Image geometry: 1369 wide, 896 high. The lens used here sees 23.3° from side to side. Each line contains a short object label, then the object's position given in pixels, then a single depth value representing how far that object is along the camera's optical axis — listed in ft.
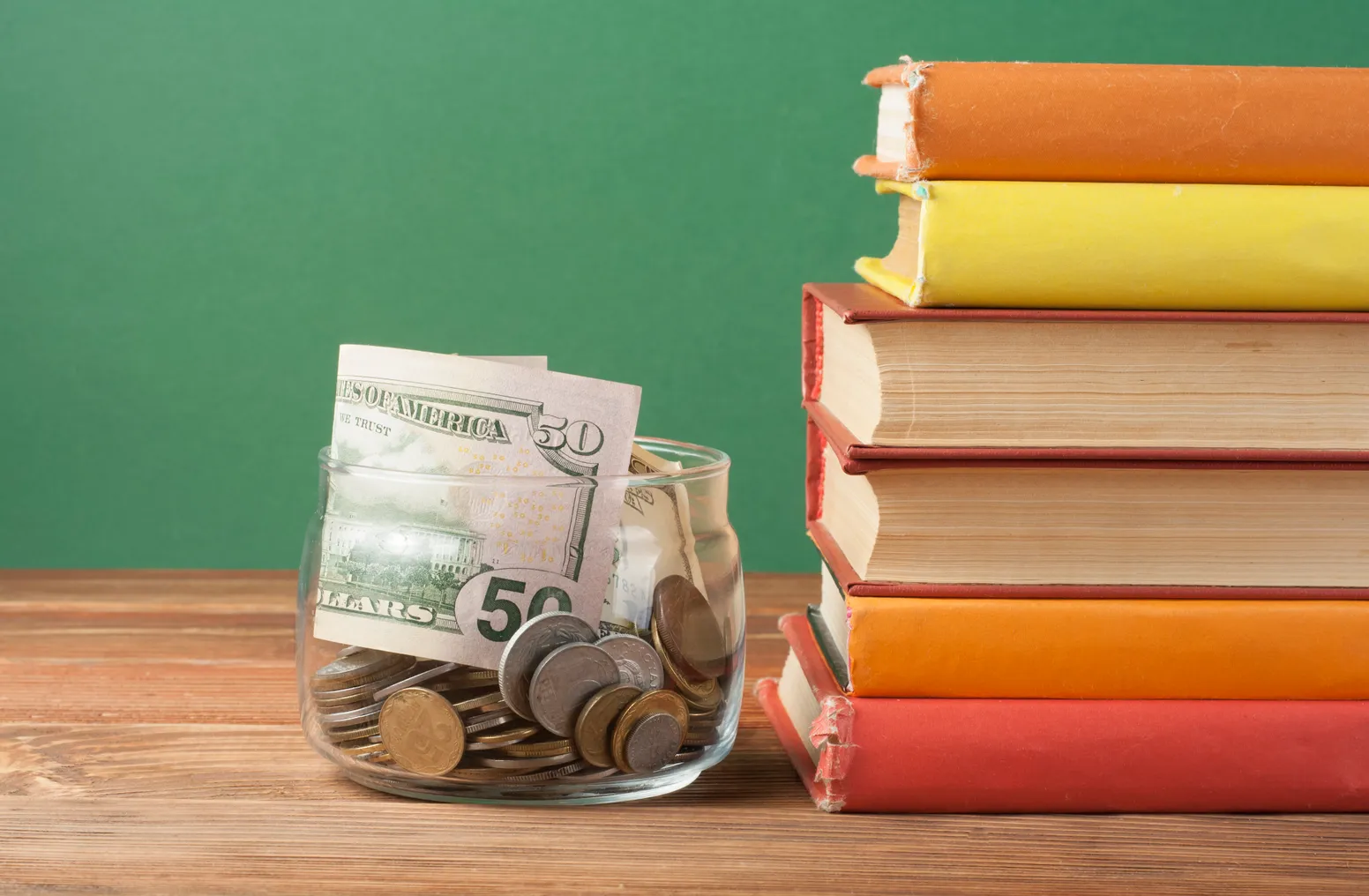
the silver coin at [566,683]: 2.45
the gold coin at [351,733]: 2.52
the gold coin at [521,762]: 2.49
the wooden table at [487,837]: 2.39
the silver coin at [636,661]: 2.50
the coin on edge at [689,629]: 2.53
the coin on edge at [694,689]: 2.53
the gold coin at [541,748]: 2.48
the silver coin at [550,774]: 2.50
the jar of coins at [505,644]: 2.47
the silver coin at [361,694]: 2.51
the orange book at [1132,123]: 2.49
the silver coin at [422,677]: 2.49
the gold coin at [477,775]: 2.49
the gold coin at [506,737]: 2.47
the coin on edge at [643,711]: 2.48
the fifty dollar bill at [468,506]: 2.49
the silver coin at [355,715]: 2.52
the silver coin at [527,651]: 2.45
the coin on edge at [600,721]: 2.46
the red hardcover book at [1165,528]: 2.54
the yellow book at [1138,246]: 2.49
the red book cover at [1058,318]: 2.50
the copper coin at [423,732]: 2.47
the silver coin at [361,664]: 2.51
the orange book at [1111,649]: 2.53
